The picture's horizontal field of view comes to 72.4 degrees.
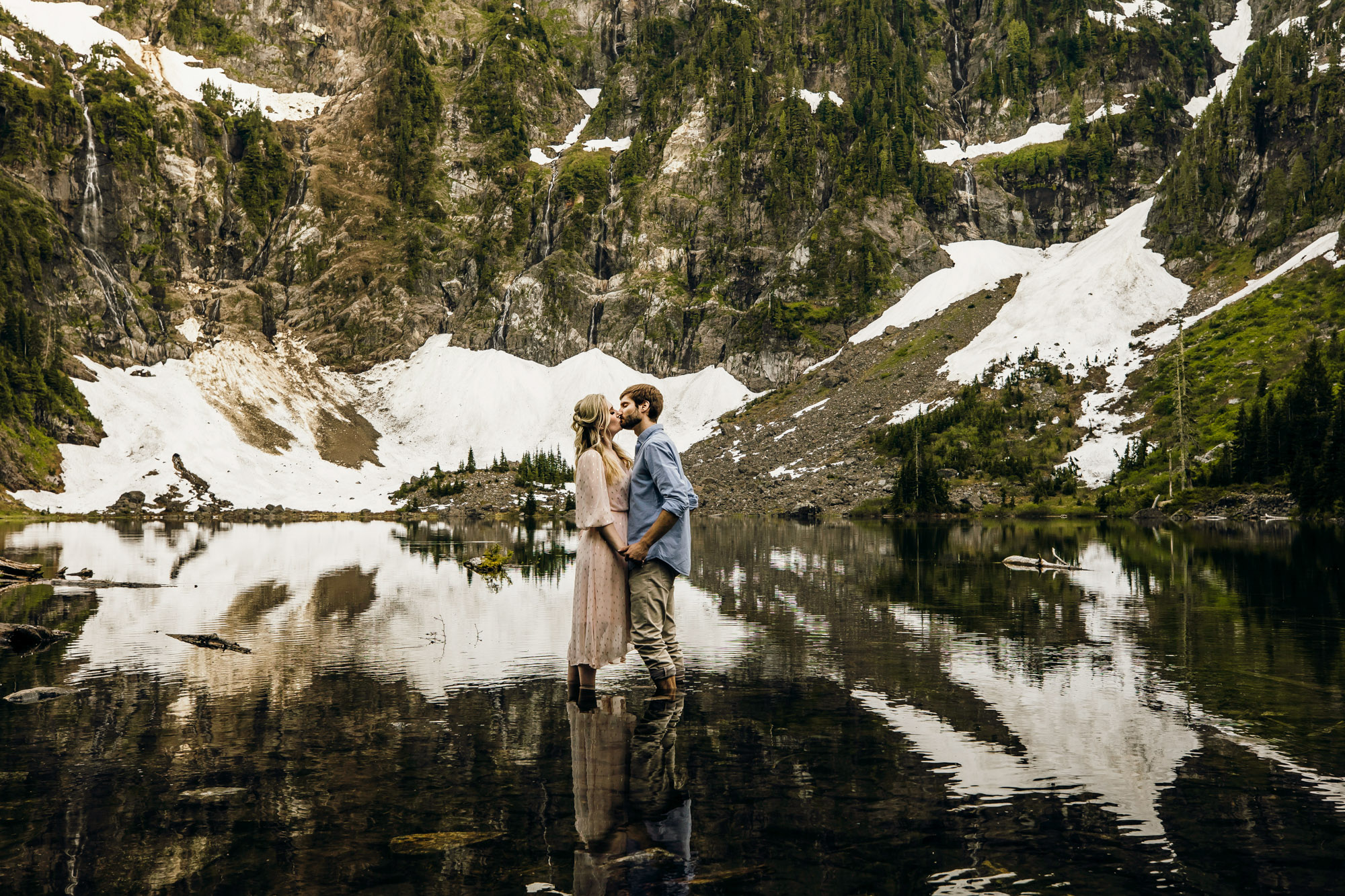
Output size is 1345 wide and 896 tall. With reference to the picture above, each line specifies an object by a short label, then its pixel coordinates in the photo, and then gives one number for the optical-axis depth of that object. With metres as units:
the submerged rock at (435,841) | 6.10
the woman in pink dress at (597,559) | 11.05
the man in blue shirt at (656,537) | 10.96
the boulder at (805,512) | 114.69
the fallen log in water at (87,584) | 27.31
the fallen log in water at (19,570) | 29.48
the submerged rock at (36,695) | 11.12
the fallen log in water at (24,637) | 15.42
